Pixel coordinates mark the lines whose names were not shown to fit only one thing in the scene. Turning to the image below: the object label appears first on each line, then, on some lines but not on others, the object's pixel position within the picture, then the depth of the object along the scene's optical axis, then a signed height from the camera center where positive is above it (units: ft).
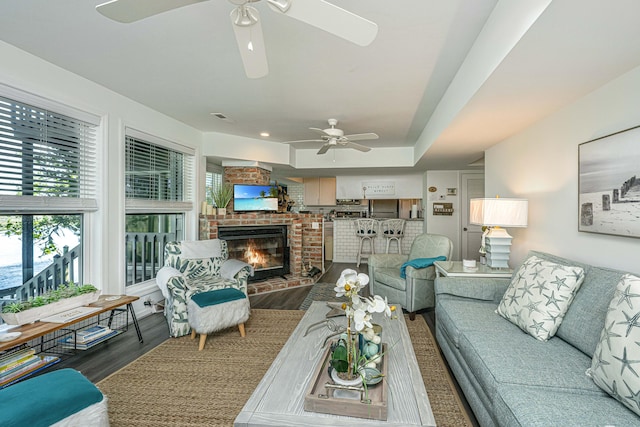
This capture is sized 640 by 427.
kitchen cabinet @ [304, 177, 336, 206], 25.38 +1.84
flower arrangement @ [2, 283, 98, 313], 6.57 -2.13
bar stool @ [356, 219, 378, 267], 20.07 -1.15
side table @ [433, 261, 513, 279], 8.55 -1.76
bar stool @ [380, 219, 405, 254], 19.80 -1.18
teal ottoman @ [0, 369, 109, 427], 3.69 -2.58
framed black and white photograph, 5.39 +0.59
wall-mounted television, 15.49 +0.74
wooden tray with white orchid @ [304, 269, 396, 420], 3.78 -2.38
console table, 5.89 -2.55
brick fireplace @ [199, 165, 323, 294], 14.01 -0.80
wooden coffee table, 3.67 -2.57
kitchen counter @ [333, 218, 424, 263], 21.30 -2.00
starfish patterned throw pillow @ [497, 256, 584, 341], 5.50 -1.69
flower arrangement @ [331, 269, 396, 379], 4.24 -1.96
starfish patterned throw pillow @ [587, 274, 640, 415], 3.58 -1.79
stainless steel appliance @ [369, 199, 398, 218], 24.48 +0.37
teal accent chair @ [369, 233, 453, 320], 10.43 -2.38
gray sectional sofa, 3.59 -2.39
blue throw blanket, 10.40 -1.79
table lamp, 8.66 -0.22
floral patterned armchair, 8.86 -2.14
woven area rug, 5.58 -3.84
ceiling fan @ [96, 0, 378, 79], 3.68 +2.59
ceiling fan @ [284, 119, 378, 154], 11.27 +2.98
